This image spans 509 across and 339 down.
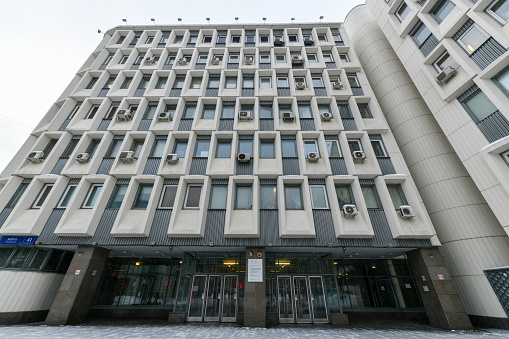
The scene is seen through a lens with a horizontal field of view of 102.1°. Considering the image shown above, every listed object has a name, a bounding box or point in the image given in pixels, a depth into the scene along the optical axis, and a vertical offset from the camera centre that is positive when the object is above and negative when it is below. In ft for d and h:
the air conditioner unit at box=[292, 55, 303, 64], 60.70 +59.05
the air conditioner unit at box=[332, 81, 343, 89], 54.39 +47.18
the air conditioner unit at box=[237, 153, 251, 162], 43.65 +24.54
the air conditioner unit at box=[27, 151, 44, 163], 44.52 +24.74
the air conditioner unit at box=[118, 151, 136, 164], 43.75 +24.45
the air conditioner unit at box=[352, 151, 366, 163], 43.29 +24.86
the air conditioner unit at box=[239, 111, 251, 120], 49.98 +36.89
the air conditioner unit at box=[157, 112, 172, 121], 49.62 +36.22
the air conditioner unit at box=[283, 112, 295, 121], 49.44 +36.45
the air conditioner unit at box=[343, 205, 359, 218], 37.32 +12.88
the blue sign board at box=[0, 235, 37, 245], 36.63 +7.51
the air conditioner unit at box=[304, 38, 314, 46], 66.95 +70.27
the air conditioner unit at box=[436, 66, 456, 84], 39.13 +36.62
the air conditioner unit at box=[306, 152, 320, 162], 43.33 +24.68
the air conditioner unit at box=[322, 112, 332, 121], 49.19 +36.42
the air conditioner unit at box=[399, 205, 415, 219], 36.83 +12.67
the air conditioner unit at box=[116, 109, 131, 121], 50.08 +36.74
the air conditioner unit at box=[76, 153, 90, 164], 44.18 +24.44
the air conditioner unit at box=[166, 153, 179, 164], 43.45 +24.13
